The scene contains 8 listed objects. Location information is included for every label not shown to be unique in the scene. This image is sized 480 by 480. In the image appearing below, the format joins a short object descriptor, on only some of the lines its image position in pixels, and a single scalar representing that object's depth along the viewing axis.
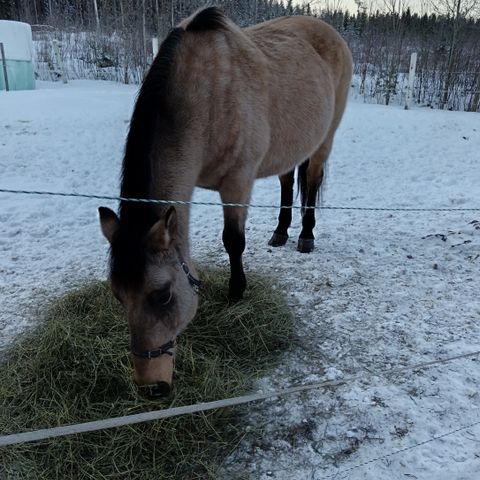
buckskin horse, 1.83
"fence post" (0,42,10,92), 13.39
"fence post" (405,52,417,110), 13.31
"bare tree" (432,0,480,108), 14.04
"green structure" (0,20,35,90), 13.82
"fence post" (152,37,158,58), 12.31
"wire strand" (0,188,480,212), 1.90
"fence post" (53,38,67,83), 16.00
